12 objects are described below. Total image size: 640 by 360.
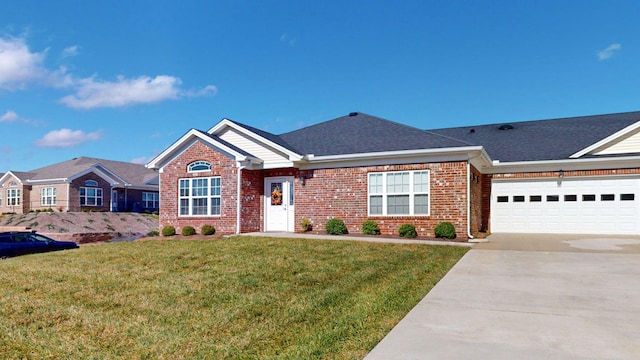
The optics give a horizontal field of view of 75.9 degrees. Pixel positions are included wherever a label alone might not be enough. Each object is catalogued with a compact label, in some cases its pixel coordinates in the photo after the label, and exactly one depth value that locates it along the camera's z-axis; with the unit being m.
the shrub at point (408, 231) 13.84
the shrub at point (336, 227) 15.02
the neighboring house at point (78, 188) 34.53
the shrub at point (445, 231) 13.24
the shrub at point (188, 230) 16.55
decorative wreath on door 16.86
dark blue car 13.59
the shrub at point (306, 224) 15.84
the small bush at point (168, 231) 17.08
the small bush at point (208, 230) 16.31
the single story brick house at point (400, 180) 14.20
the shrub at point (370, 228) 14.53
